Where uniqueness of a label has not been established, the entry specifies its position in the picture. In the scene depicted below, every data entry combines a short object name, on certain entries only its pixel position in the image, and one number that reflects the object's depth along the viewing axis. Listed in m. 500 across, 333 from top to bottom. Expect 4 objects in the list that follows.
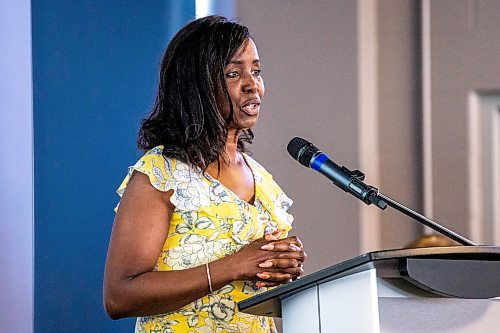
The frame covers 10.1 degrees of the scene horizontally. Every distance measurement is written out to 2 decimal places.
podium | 4.91
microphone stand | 5.26
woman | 5.50
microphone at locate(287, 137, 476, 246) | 5.27
